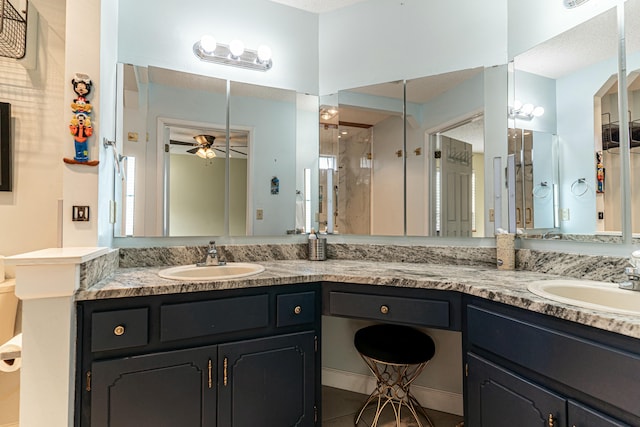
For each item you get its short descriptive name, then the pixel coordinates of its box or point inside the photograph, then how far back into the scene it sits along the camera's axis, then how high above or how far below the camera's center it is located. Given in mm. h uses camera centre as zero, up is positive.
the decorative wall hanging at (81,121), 1312 +423
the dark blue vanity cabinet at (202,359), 1182 -581
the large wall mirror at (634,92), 1280 +535
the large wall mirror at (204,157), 1763 +398
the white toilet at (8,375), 1489 -790
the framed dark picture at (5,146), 1596 +381
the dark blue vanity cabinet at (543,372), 833 -474
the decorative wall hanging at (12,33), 1499 +929
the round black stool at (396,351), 1556 -666
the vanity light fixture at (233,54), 1921 +1066
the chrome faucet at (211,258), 1761 -211
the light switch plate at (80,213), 1324 +33
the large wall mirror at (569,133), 1370 +436
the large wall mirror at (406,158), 1868 +410
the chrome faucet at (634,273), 1134 -189
